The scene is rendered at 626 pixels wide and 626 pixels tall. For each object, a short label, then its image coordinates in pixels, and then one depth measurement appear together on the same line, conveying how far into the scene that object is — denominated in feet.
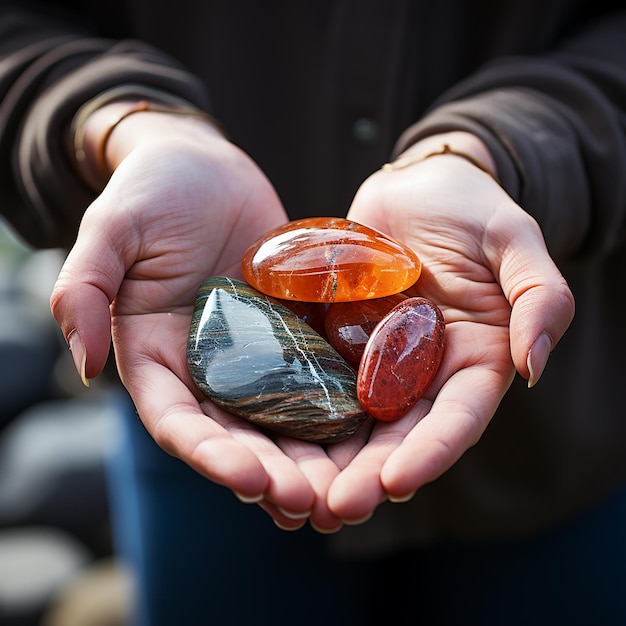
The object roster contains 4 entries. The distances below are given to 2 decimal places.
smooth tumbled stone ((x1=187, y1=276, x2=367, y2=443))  1.04
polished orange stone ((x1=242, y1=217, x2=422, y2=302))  1.17
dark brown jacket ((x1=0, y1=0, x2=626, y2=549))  1.26
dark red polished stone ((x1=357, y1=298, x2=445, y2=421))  1.05
